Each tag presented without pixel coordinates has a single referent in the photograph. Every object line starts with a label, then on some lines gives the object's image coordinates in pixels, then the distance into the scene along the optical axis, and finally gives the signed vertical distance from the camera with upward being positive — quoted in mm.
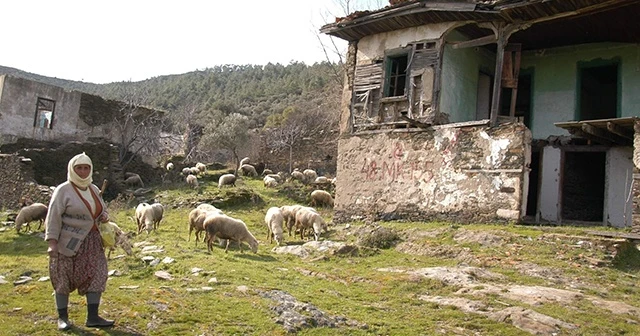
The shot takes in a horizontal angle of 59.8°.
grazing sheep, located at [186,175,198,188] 25047 +124
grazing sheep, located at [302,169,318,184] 27784 +1052
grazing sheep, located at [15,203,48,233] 14031 -1223
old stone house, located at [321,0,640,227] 14039 +3080
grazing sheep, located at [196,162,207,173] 29406 +897
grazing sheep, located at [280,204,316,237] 14821 -518
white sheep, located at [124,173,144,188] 26438 -168
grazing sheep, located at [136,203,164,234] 14195 -999
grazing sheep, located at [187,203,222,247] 12420 -754
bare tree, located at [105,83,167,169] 28852 +2544
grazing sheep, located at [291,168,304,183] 27783 +944
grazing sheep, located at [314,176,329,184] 26078 +811
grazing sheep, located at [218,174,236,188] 25027 +323
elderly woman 5539 -752
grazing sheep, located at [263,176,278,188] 25500 +441
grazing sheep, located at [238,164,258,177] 30391 +1036
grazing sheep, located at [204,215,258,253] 11367 -871
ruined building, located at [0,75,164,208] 21750 +1877
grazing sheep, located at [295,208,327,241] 13958 -626
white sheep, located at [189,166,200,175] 28184 +678
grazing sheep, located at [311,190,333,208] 20812 -6
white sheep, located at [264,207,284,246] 13359 -747
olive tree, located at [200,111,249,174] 36000 +3345
